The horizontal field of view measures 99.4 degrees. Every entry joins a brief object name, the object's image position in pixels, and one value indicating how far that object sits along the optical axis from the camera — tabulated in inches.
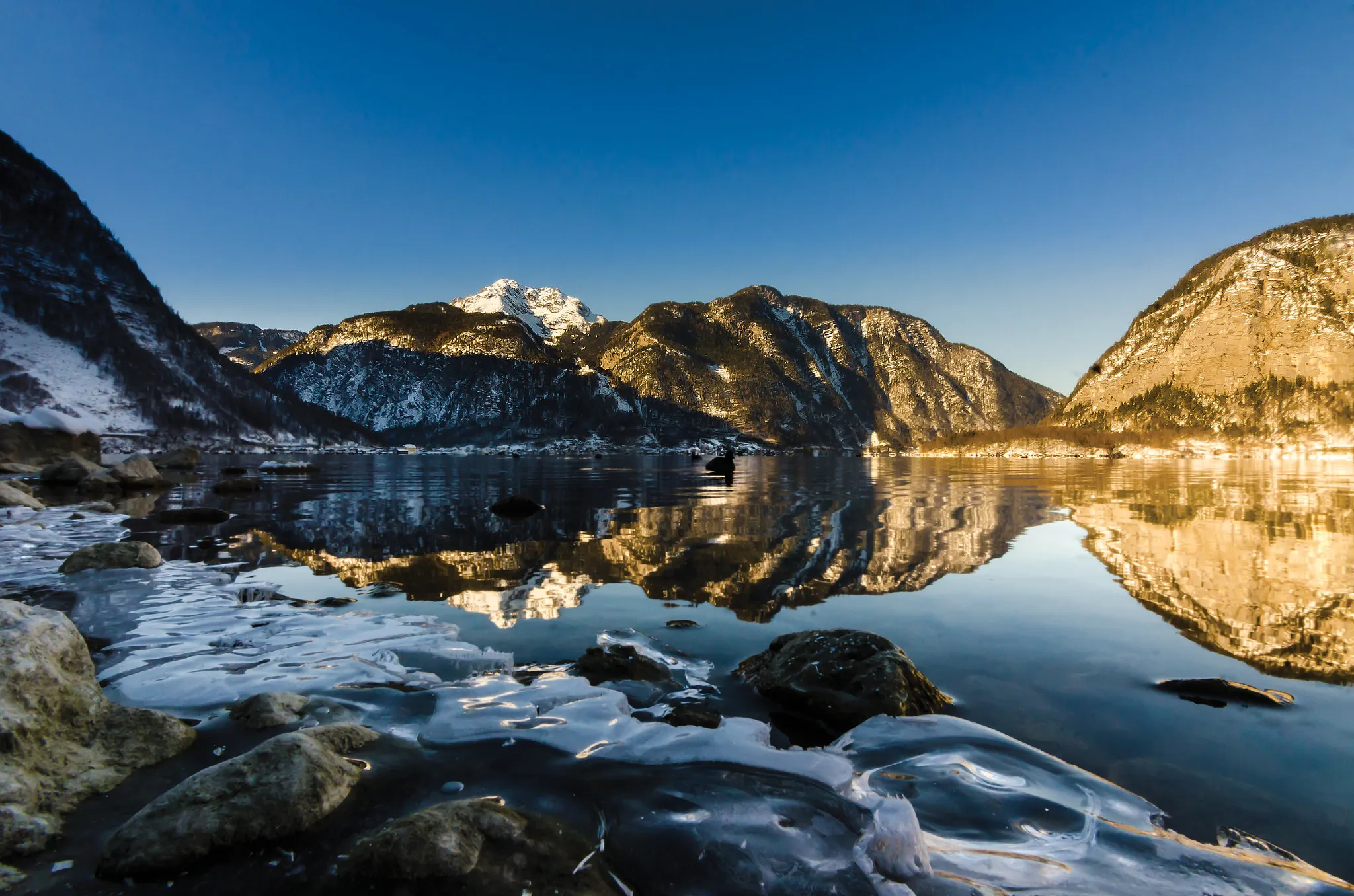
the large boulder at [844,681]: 236.7
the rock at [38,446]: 1459.2
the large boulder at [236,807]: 126.6
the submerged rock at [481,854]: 122.3
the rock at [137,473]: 1273.4
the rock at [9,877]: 118.3
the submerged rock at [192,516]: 797.9
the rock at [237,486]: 1338.6
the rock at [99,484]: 1197.1
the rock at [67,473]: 1273.4
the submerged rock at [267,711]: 208.7
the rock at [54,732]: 140.6
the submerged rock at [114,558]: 443.2
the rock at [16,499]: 787.4
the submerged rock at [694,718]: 224.4
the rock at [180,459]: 2123.5
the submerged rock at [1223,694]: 244.8
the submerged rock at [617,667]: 269.3
